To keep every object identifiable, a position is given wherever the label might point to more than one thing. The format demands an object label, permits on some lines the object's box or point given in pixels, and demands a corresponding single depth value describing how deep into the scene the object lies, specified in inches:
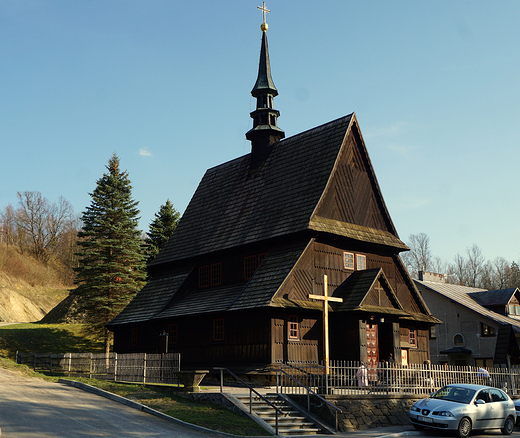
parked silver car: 671.8
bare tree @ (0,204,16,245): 3690.9
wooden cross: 845.5
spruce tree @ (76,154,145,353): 1624.0
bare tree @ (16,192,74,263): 3641.7
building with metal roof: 1626.5
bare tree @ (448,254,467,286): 3341.5
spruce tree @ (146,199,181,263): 1939.0
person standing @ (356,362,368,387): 831.8
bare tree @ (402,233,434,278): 3348.9
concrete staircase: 667.4
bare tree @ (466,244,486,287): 3312.0
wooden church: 987.3
